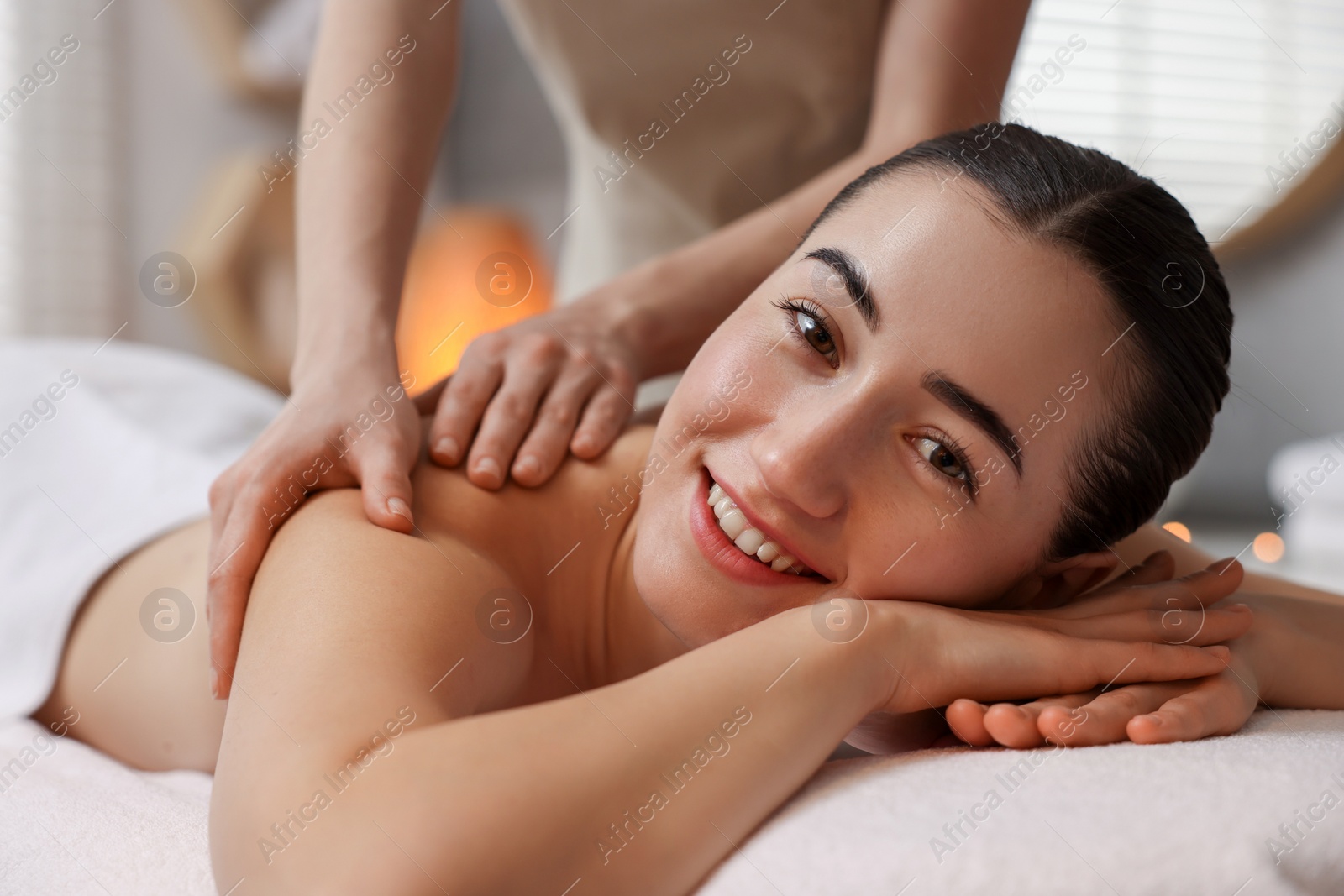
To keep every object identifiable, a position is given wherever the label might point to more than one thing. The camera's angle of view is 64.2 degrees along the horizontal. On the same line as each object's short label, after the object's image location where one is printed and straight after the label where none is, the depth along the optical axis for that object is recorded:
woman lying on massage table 0.69
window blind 2.71
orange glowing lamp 3.67
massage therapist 1.07
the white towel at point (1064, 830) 0.64
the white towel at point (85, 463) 1.34
